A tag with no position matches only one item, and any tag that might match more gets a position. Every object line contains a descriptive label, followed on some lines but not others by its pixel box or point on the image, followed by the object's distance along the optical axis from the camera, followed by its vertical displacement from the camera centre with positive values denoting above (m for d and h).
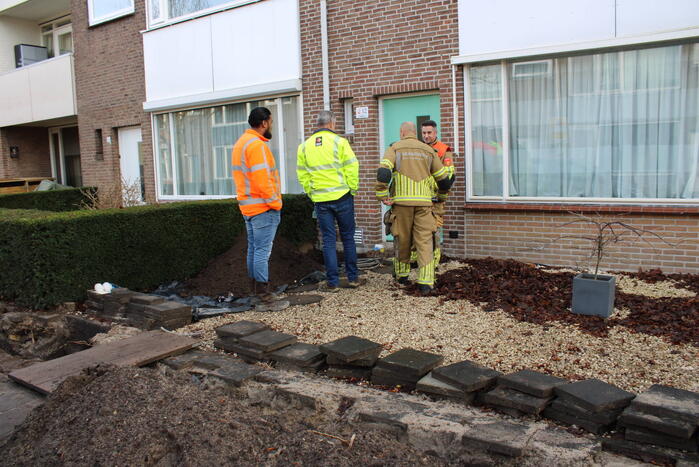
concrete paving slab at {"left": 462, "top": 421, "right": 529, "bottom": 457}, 3.23 -1.46
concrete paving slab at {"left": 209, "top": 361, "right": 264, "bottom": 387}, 4.50 -1.49
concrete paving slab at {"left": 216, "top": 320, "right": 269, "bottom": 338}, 5.42 -1.39
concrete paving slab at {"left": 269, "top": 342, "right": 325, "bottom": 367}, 4.77 -1.44
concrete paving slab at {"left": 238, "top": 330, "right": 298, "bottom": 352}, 5.05 -1.40
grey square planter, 5.72 -1.25
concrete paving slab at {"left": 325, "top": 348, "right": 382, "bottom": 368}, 4.55 -1.42
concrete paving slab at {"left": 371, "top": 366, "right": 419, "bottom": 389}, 4.32 -1.48
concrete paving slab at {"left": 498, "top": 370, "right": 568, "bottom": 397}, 3.76 -1.36
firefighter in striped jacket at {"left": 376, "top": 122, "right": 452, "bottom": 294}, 7.11 -0.28
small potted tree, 5.72 -1.24
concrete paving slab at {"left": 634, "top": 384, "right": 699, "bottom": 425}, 3.23 -1.32
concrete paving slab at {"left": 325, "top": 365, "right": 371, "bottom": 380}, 4.58 -1.50
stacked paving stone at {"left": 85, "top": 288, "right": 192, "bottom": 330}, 6.31 -1.42
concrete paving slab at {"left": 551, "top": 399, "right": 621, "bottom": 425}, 3.50 -1.43
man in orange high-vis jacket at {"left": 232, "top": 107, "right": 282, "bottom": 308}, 6.90 -0.23
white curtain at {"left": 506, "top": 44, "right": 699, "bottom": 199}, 7.53 +0.41
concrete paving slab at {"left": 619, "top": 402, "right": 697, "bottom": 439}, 3.16 -1.36
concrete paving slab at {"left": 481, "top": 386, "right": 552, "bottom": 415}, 3.71 -1.42
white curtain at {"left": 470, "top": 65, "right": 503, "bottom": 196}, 8.77 +0.44
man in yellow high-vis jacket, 7.38 -0.21
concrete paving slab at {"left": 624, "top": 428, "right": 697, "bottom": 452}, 3.18 -1.44
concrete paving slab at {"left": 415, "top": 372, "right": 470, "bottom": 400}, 3.99 -1.44
